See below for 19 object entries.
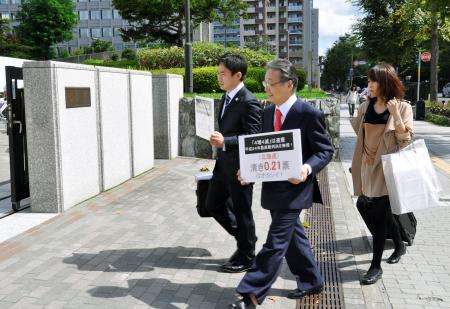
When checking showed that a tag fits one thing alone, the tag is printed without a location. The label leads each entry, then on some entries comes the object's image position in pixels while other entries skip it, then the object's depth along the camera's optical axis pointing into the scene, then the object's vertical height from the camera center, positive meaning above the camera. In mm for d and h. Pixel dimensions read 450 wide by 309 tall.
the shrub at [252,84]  16328 +424
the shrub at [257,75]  16938 +724
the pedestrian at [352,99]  24328 -103
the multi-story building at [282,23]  125312 +17845
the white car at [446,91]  55131 +488
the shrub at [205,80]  15586 +536
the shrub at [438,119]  21573 -998
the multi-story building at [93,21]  98506 +14819
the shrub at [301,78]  19984 +758
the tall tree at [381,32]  31703 +3892
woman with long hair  4371 -339
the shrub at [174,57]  18672 +1474
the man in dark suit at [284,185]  3639 -608
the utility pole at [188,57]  13190 +1033
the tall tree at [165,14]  30578 +5108
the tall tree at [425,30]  25969 +3339
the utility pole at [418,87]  28905 +471
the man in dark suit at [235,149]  4340 -418
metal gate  6469 -439
